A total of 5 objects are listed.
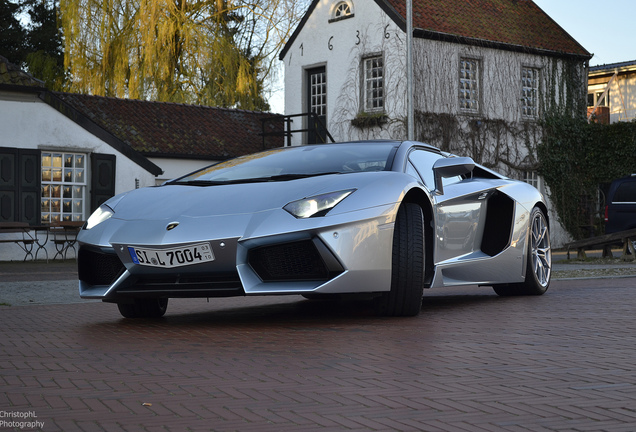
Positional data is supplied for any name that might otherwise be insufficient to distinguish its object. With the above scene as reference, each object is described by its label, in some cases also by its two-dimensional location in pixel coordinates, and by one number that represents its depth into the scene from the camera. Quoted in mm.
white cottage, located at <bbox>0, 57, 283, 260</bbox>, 20719
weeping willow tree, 28922
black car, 20859
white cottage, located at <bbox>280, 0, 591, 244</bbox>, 25906
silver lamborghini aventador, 5840
